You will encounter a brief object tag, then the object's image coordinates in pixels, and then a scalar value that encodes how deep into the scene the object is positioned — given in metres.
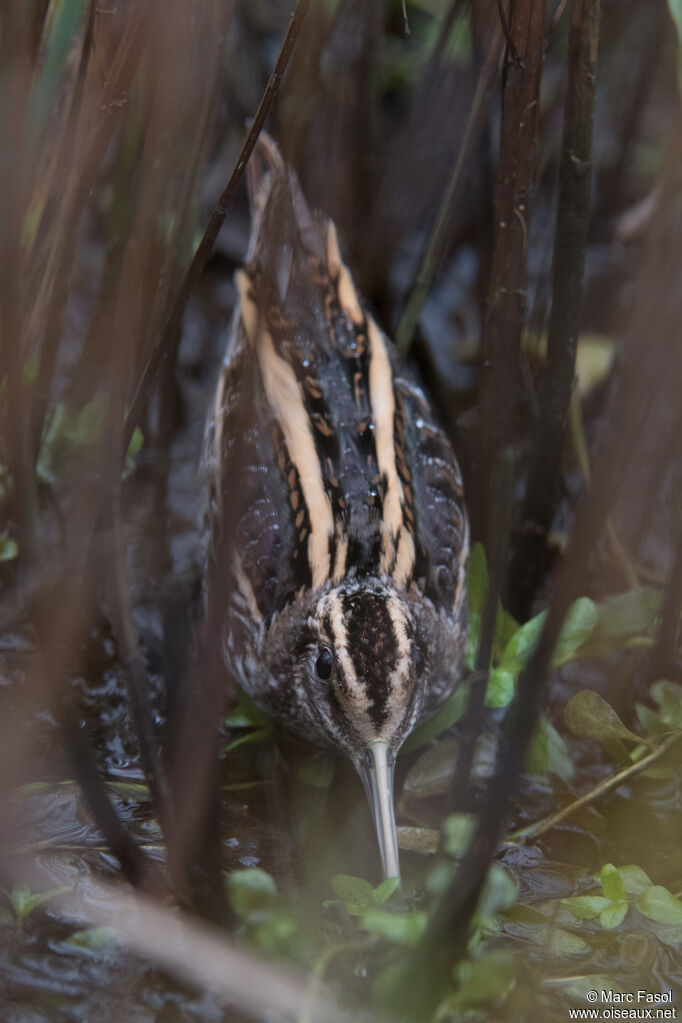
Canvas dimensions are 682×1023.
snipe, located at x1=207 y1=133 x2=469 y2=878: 4.89
